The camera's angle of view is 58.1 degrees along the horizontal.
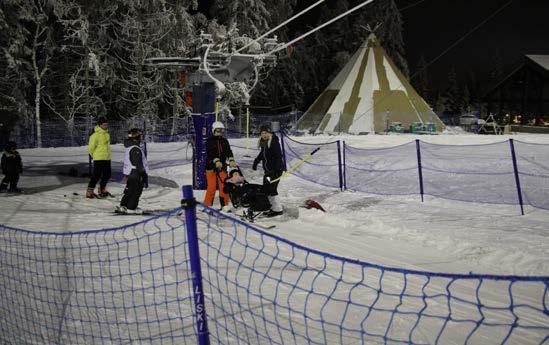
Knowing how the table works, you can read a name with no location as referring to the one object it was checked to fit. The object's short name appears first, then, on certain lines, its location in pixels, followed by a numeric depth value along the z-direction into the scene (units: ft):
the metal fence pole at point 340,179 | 40.03
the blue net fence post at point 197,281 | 9.71
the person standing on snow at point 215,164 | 30.19
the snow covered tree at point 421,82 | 227.40
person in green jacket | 35.63
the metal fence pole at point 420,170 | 35.02
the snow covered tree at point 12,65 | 86.22
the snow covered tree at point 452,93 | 237.39
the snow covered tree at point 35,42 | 86.84
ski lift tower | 37.73
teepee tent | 103.50
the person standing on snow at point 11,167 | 37.81
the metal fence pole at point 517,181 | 30.27
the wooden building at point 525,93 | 115.96
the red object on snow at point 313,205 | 31.94
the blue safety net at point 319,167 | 47.37
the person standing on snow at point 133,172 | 30.14
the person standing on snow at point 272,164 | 30.07
